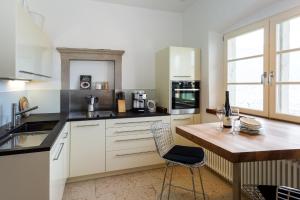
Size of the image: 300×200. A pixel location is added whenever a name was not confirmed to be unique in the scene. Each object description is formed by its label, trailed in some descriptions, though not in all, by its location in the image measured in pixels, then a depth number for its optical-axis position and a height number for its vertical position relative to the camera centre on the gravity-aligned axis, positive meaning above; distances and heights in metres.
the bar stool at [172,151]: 1.78 -0.54
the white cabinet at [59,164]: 1.43 -0.60
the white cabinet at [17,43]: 1.34 +0.41
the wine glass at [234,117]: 1.65 -0.17
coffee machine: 2.99 -0.04
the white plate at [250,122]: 1.53 -0.19
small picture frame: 3.00 +0.24
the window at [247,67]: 2.27 +0.41
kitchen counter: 2.47 -0.23
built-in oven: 2.90 +0.02
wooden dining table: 1.11 -0.28
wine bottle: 1.72 -0.17
